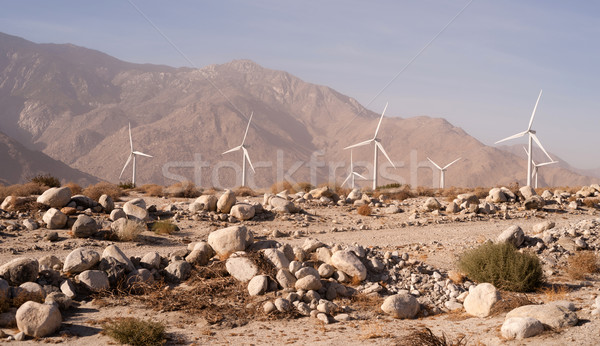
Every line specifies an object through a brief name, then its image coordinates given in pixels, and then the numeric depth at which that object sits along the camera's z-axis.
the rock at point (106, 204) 24.09
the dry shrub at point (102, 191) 28.78
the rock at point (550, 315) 9.59
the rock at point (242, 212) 24.92
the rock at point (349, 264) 14.11
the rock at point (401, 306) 12.14
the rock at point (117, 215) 22.08
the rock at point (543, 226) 21.16
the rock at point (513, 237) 17.52
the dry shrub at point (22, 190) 27.34
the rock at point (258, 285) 12.98
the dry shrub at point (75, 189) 30.82
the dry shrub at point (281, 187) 39.36
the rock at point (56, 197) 23.03
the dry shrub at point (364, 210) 27.72
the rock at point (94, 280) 12.98
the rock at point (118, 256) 14.05
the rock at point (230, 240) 15.40
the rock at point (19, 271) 12.57
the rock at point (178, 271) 14.28
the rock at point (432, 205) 28.59
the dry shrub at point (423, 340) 8.69
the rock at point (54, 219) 20.44
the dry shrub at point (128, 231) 19.81
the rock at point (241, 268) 13.81
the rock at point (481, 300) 11.59
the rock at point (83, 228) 19.39
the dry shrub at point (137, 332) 9.99
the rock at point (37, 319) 10.38
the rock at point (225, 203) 25.45
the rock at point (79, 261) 13.60
